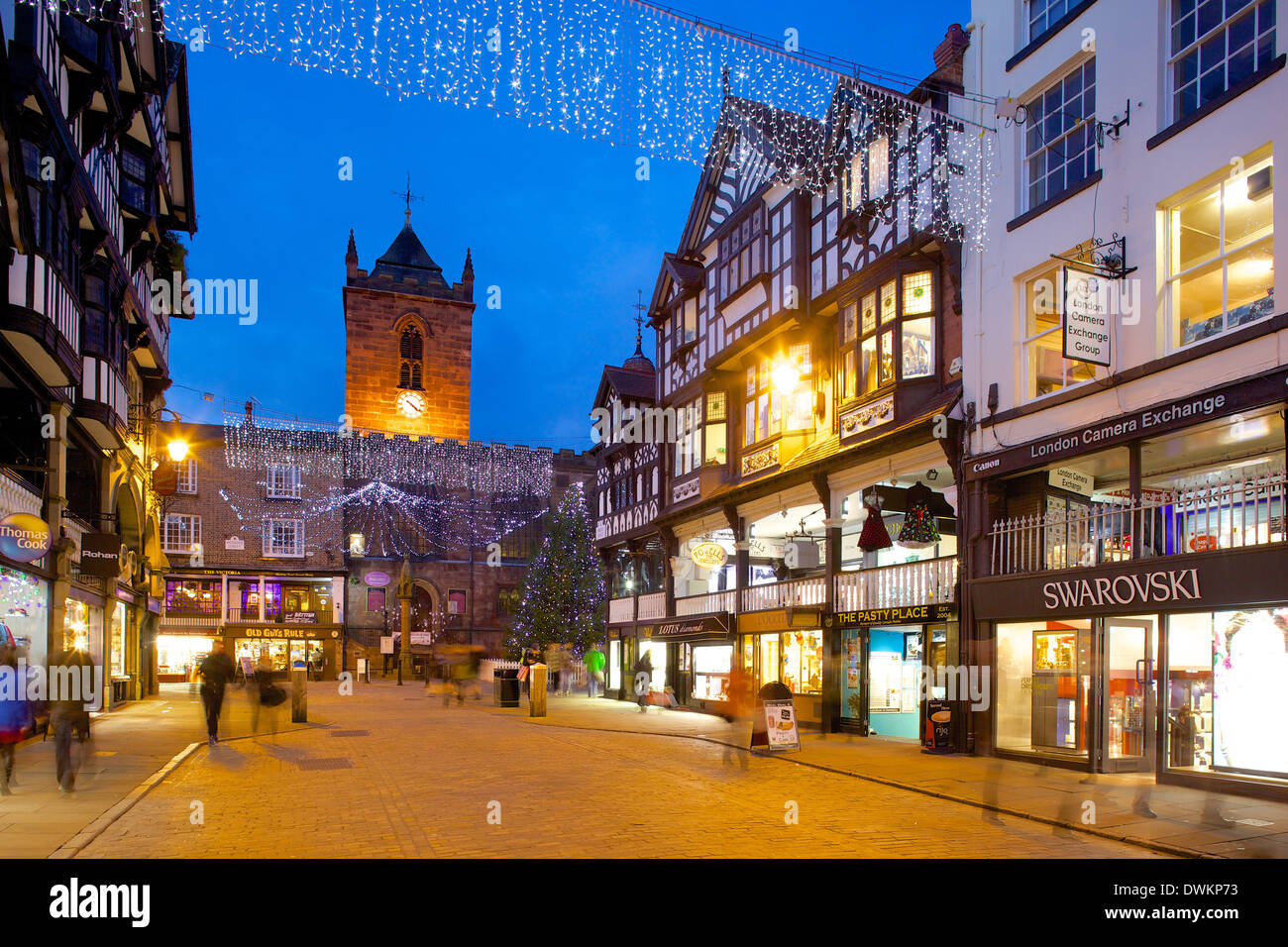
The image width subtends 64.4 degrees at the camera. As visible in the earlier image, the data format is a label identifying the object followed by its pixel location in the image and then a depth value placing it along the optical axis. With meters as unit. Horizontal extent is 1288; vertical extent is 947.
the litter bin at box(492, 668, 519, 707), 28.91
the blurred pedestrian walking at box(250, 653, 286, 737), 19.42
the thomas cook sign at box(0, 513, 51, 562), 15.12
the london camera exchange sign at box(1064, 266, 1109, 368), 14.37
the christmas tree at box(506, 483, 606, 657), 44.59
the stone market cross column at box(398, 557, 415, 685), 46.91
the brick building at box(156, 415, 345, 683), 51.88
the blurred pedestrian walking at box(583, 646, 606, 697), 37.44
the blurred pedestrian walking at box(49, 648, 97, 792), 11.59
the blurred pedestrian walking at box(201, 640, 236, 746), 17.73
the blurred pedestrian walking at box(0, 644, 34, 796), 11.23
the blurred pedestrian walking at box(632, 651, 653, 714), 28.38
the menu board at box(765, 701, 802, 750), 16.23
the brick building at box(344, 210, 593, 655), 58.12
